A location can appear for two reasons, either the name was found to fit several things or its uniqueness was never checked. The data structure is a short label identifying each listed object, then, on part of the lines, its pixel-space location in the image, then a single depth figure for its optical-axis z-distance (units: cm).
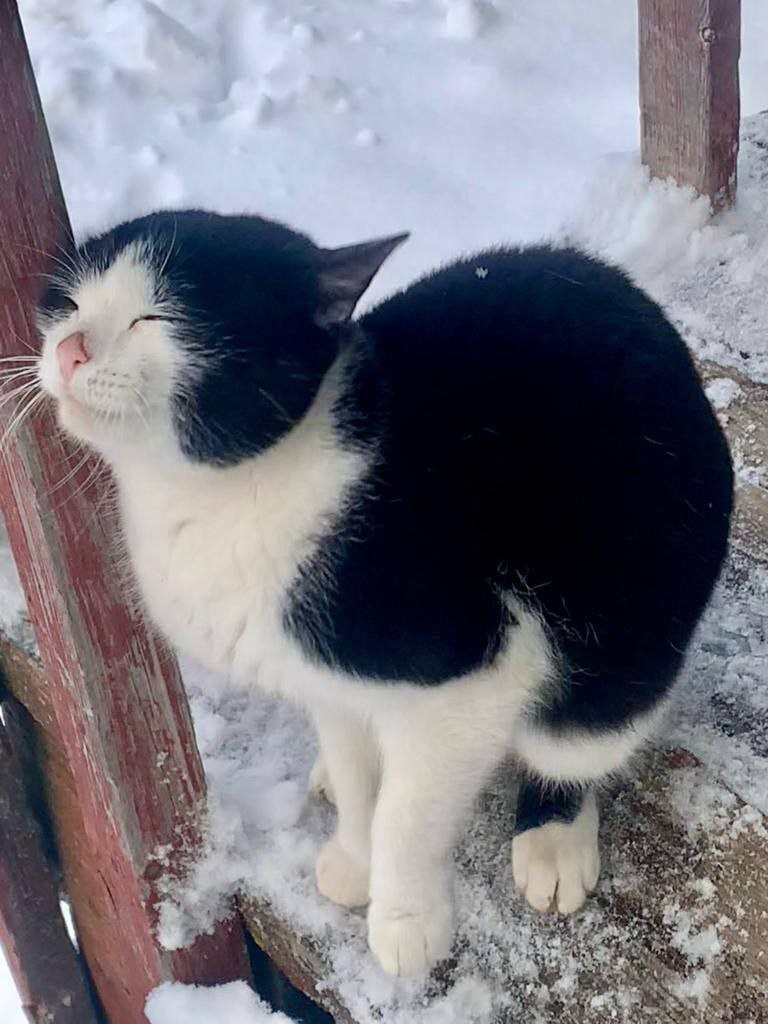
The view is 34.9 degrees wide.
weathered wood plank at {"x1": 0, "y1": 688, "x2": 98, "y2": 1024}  176
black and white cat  94
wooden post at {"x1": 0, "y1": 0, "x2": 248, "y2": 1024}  102
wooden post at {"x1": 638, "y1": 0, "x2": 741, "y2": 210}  196
